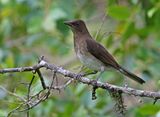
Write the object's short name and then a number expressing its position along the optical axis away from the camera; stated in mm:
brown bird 10952
